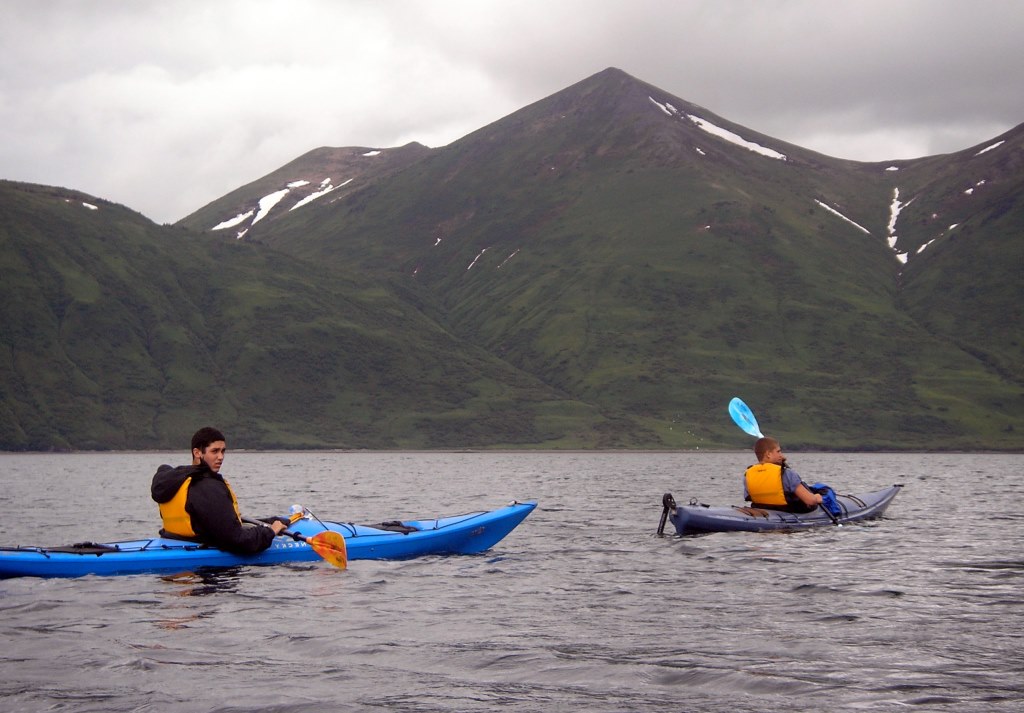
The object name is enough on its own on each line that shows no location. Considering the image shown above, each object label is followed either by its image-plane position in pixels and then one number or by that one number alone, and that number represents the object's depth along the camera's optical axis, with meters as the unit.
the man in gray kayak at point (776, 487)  28.58
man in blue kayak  19.22
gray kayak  28.39
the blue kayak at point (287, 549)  20.62
